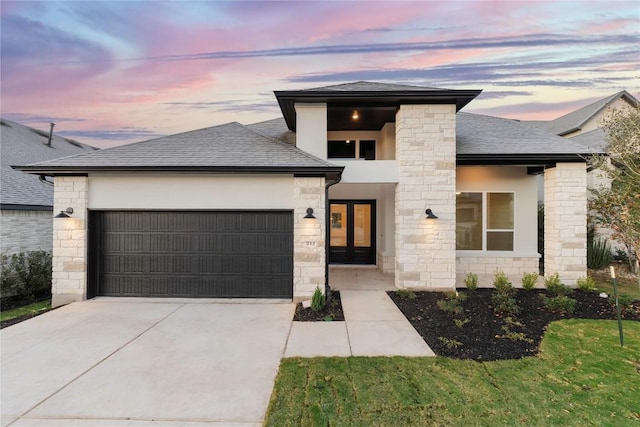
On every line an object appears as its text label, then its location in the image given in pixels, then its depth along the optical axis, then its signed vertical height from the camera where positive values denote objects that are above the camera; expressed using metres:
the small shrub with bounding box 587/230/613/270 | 10.20 -1.41
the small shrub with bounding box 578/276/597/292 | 7.70 -1.92
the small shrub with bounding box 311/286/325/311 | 6.32 -1.98
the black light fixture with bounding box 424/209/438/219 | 7.61 +0.03
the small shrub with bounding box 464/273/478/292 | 7.73 -1.89
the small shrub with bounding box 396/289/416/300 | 7.11 -2.06
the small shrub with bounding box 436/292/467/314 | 6.12 -2.05
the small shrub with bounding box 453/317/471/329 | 5.32 -2.09
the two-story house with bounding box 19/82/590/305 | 7.05 +0.37
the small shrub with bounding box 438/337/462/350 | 4.54 -2.13
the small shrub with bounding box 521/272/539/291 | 7.66 -1.82
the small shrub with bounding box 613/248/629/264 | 10.79 -1.58
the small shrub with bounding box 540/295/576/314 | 6.04 -1.96
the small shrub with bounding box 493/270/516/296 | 6.93 -1.81
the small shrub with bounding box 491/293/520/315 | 6.01 -1.98
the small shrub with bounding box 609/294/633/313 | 6.26 -2.01
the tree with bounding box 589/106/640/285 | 5.67 +0.99
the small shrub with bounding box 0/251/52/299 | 7.16 -1.62
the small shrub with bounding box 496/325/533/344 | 4.80 -2.12
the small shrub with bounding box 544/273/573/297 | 7.26 -1.90
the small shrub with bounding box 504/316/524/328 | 5.44 -2.12
